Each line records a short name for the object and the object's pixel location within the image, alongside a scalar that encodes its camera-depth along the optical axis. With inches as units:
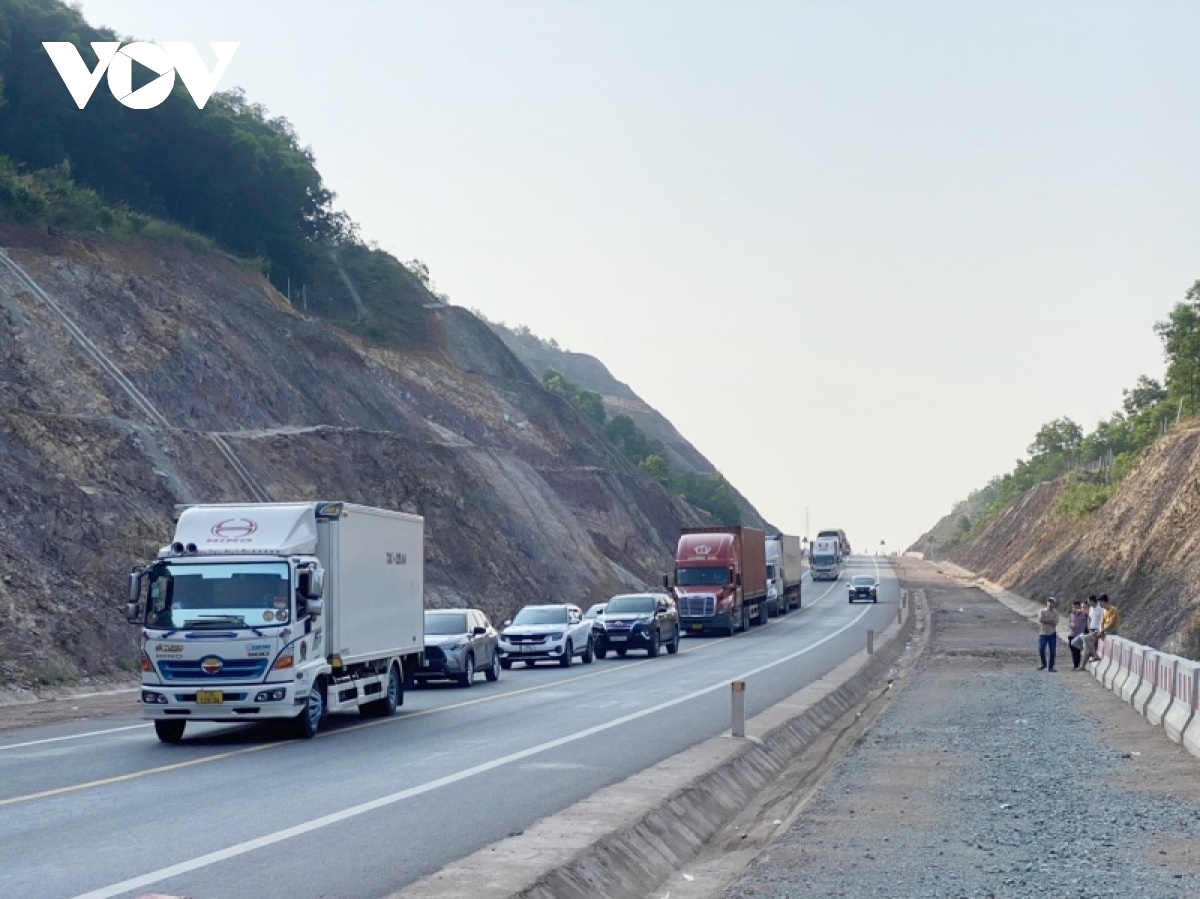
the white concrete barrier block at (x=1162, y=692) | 792.9
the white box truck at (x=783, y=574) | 2763.0
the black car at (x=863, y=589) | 3291.8
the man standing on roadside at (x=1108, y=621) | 1263.5
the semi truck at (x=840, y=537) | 4931.6
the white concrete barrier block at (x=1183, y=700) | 699.4
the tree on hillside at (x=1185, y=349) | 3528.5
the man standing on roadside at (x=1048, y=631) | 1326.3
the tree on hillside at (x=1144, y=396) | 5241.1
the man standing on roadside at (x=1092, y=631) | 1339.1
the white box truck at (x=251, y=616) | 753.0
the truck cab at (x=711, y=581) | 2150.6
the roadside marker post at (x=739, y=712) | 781.3
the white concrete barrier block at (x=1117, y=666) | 1050.1
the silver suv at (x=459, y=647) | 1206.3
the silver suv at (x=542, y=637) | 1521.9
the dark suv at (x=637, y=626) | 1685.5
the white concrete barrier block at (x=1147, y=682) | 870.4
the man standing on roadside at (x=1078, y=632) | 1365.7
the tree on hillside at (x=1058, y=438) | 7490.2
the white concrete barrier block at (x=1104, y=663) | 1147.3
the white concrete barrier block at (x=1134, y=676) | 949.2
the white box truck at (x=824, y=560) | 4722.0
